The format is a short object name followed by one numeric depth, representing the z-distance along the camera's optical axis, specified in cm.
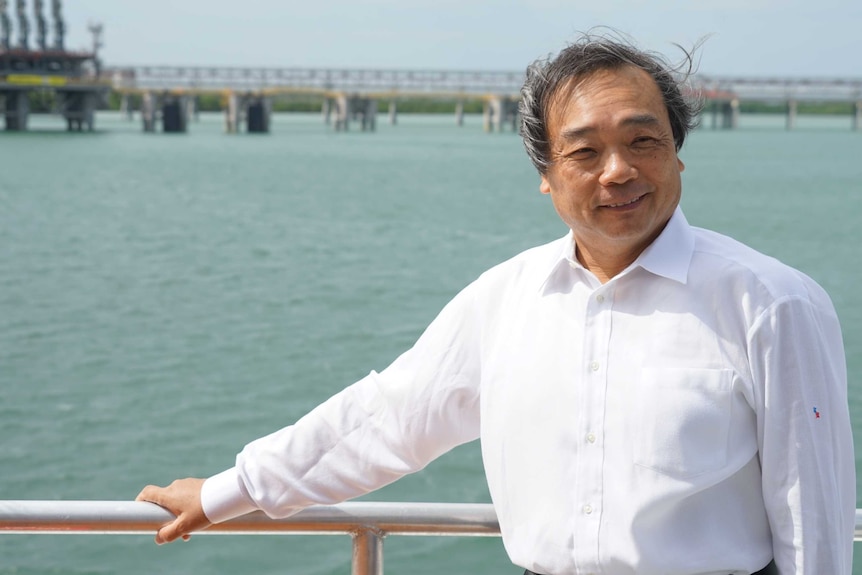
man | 231
